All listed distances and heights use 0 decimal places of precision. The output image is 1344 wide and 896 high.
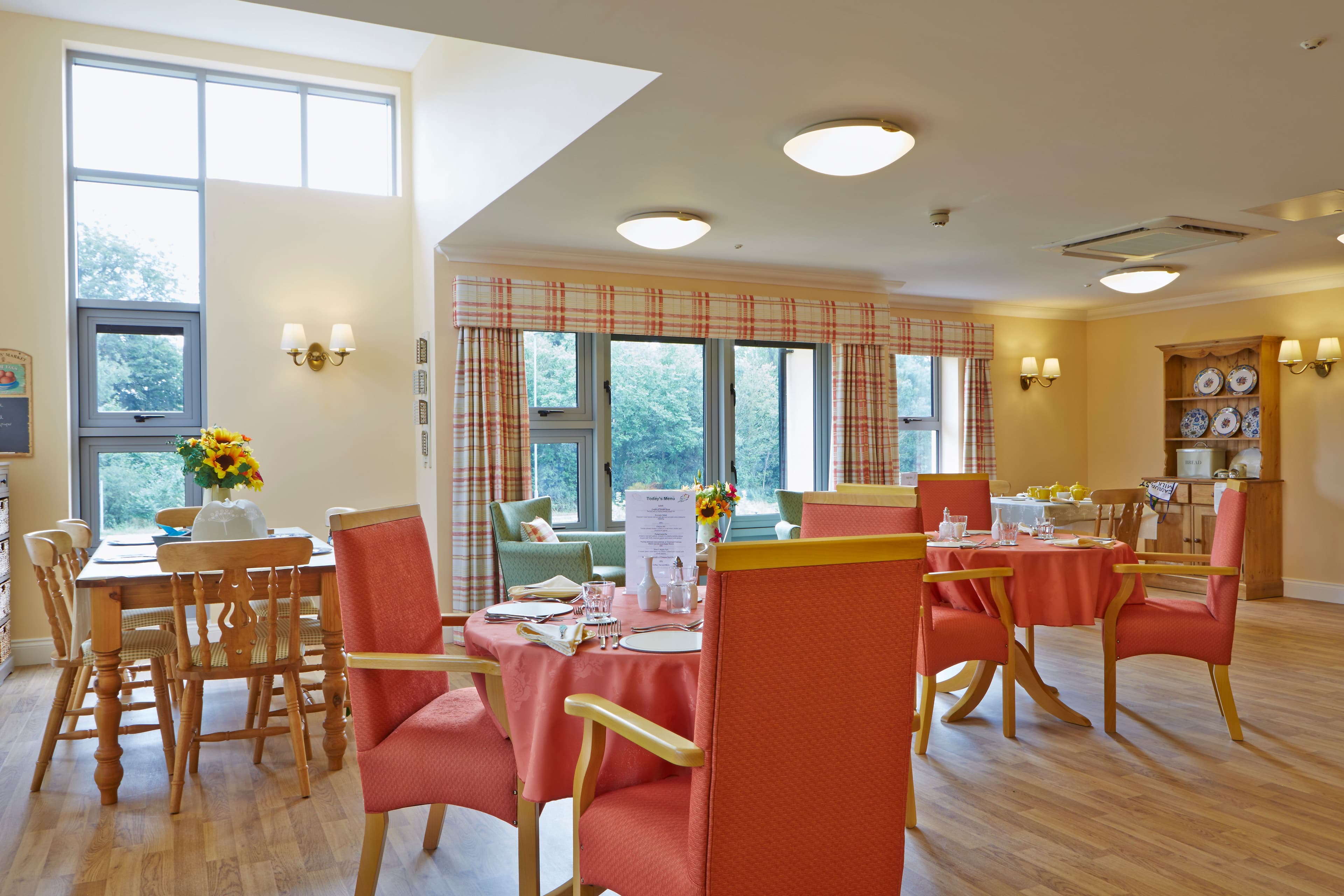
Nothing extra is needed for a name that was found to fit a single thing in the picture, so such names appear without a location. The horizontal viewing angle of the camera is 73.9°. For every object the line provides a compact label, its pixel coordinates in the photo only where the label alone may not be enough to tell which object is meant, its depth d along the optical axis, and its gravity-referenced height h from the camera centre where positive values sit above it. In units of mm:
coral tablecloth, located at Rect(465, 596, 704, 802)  2113 -616
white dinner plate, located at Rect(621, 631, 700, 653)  2162 -486
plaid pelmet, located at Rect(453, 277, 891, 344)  5746 +946
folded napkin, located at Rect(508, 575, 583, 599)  2812 -453
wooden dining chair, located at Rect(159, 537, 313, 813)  3158 -645
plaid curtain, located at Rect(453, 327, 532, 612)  5691 -67
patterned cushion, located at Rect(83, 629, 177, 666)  3533 -775
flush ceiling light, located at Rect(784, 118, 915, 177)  3438 +1168
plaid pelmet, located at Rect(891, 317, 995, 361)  7789 +933
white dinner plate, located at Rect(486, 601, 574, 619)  2545 -470
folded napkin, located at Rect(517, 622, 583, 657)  2156 -470
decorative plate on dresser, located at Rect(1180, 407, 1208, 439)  7785 +154
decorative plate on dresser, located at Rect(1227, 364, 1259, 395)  7391 +507
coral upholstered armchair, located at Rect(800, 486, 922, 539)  3357 -270
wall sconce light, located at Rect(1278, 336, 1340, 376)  6859 +667
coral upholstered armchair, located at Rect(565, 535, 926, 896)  1591 -547
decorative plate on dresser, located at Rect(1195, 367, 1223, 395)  7668 +512
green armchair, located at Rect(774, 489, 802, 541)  6301 -457
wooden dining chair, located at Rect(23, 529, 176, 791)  3445 -773
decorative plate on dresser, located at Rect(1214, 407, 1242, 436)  7570 +166
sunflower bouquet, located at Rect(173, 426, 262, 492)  4004 -45
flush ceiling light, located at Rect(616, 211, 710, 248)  4793 +1176
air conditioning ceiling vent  5168 +1233
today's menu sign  2662 -246
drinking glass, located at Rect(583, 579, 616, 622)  2508 -430
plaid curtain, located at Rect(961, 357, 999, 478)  8023 +181
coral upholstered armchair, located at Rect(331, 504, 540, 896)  2232 -734
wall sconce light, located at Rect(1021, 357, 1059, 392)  8336 +651
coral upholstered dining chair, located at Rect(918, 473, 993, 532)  4992 -299
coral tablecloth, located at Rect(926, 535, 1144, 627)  3930 -624
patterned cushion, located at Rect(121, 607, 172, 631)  3918 -746
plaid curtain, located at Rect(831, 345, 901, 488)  7020 +219
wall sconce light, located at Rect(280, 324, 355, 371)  5855 +686
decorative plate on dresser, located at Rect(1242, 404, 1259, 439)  7383 +132
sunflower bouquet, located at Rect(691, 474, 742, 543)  4258 -275
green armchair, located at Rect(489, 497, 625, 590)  4984 -621
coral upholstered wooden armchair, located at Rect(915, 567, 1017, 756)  3686 -827
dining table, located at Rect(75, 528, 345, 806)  3238 -647
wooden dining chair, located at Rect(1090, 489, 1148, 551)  5766 -457
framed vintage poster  5336 +295
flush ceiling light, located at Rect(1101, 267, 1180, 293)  5977 +1094
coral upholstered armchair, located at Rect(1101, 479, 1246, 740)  3850 -787
